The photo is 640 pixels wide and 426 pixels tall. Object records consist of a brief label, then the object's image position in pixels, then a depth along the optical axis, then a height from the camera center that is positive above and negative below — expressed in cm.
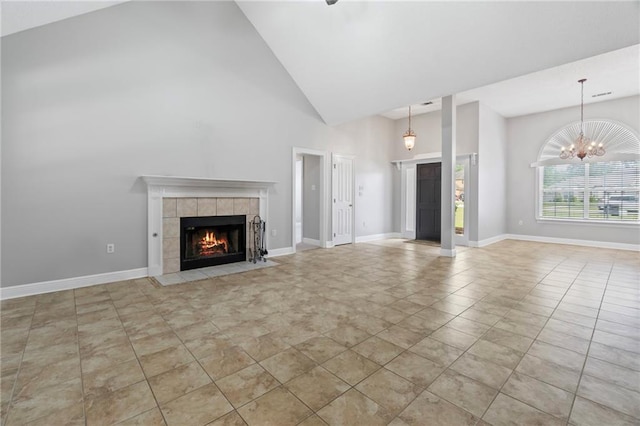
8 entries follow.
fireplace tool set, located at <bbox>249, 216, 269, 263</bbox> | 511 -56
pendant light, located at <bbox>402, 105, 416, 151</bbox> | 652 +162
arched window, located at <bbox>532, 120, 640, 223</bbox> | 636 +78
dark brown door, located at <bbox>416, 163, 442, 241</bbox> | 751 +22
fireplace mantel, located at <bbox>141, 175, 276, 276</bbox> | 404 +26
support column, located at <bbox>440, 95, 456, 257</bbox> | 549 +75
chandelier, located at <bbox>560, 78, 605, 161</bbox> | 597 +139
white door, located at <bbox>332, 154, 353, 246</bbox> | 668 +27
